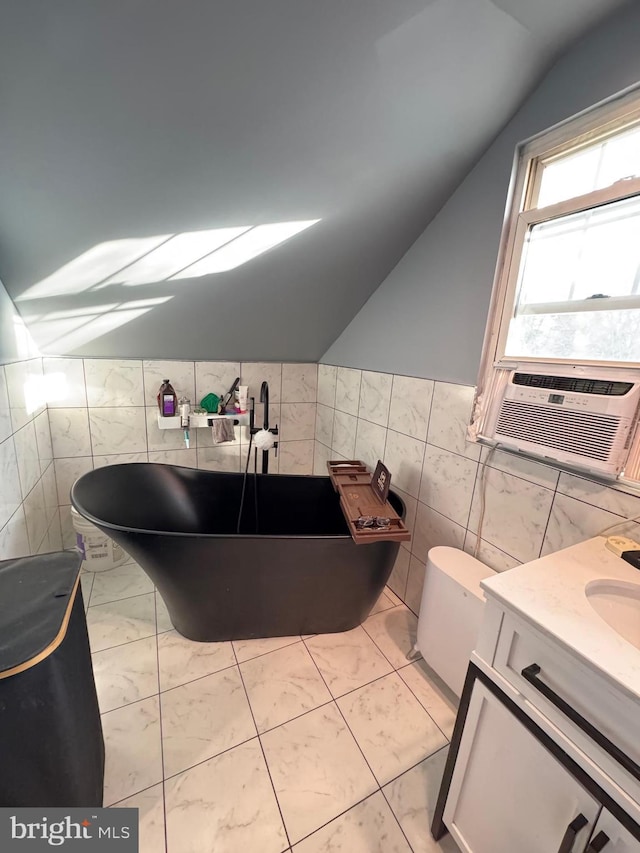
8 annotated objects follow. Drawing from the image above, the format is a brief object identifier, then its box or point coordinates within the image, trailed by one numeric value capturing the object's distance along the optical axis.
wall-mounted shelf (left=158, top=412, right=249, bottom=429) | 2.35
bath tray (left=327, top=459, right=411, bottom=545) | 1.56
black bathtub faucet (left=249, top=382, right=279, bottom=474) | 2.38
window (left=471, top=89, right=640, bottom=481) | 1.10
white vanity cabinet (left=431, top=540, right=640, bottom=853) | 0.64
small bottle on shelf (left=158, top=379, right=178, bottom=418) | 2.33
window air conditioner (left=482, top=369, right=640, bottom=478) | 1.08
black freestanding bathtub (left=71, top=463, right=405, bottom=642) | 1.52
